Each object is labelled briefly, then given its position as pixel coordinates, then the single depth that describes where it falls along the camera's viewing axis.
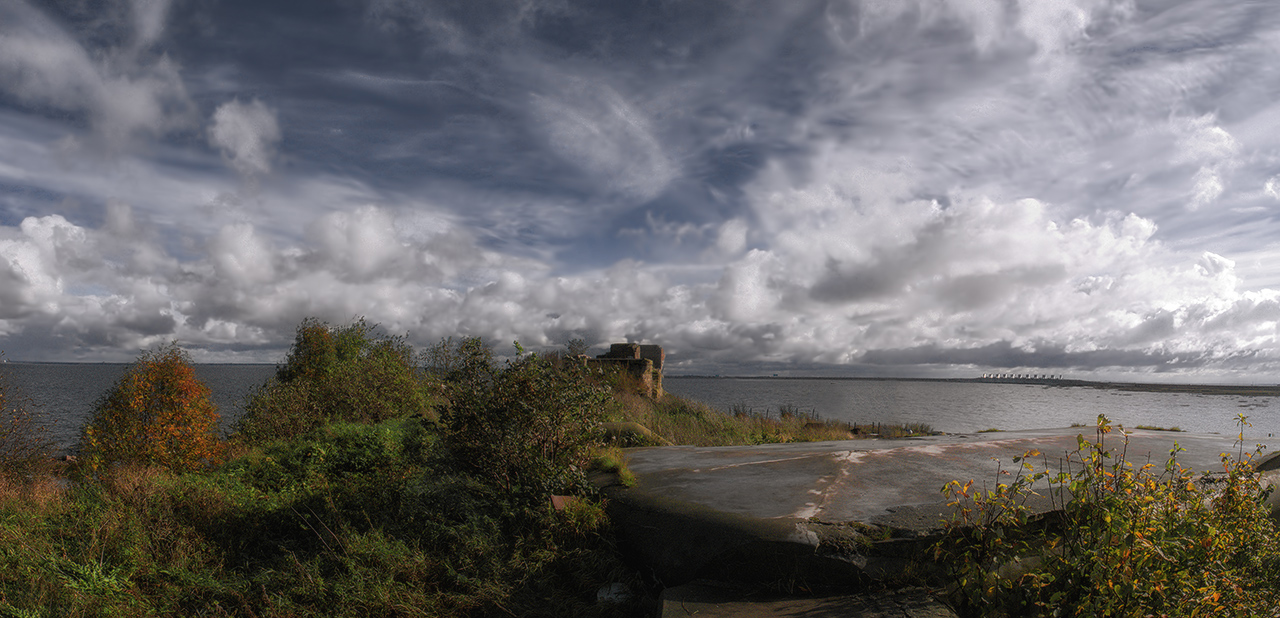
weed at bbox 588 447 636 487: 6.07
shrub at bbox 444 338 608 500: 5.84
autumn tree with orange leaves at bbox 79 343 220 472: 10.39
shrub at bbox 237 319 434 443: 12.51
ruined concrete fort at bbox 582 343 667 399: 22.83
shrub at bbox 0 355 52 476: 10.11
